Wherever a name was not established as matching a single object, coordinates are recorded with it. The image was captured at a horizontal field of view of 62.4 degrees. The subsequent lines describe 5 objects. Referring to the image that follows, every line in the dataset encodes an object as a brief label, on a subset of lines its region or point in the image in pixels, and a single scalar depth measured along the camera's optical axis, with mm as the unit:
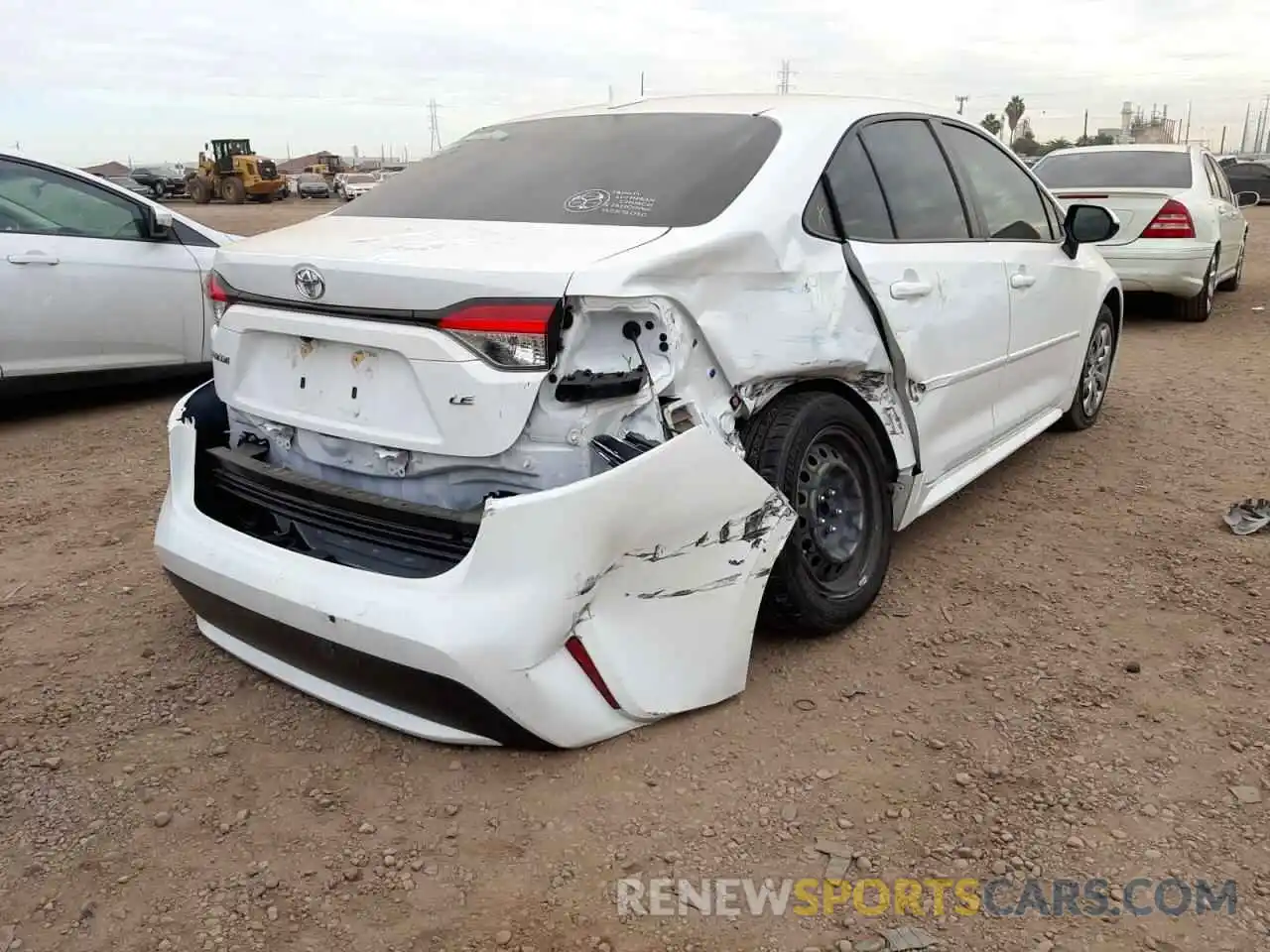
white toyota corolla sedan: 2330
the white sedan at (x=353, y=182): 44372
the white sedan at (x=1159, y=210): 8258
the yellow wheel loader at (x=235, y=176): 41562
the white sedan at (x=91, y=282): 5551
